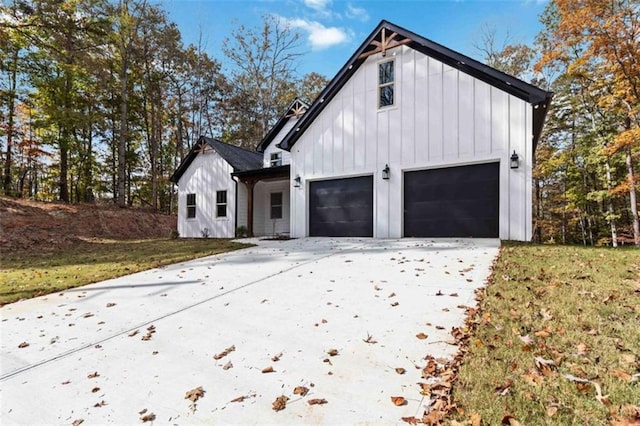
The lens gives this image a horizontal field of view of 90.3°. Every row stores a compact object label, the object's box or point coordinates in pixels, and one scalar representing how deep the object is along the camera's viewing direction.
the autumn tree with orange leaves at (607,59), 10.67
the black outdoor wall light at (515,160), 8.22
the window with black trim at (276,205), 15.79
